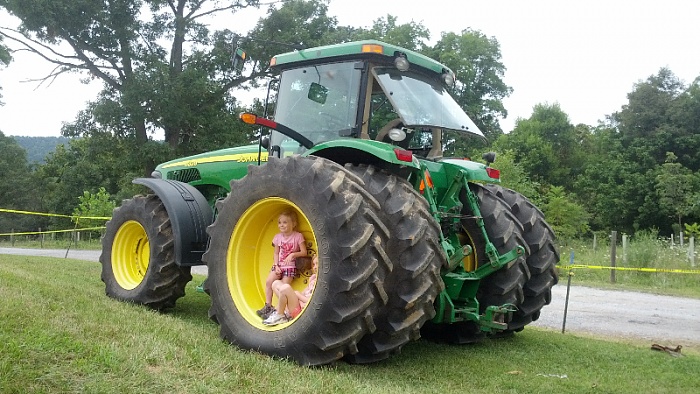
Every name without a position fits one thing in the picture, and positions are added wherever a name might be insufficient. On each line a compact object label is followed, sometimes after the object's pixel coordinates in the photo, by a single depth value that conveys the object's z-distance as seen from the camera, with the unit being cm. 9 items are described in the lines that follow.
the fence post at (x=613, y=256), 1373
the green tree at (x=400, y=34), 3188
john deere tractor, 418
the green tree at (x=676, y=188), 3119
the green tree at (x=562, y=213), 3150
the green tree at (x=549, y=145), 4247
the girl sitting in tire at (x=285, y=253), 482
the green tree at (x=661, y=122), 3622
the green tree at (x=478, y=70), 3162
